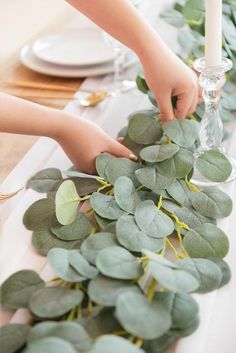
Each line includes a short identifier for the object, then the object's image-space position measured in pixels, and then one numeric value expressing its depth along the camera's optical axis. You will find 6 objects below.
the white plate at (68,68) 1.29
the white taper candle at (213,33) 0.85
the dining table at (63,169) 0.68
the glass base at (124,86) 1.24
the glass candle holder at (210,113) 0.89
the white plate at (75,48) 1.31
